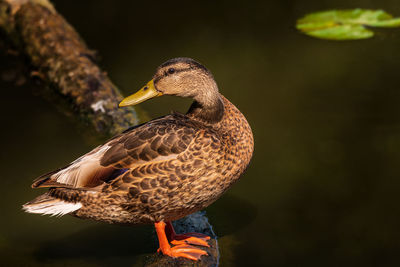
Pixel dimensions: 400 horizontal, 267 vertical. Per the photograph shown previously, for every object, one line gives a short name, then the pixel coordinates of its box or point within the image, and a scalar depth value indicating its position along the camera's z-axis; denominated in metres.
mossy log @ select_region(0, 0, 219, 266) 8.63
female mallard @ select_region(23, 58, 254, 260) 5.89
